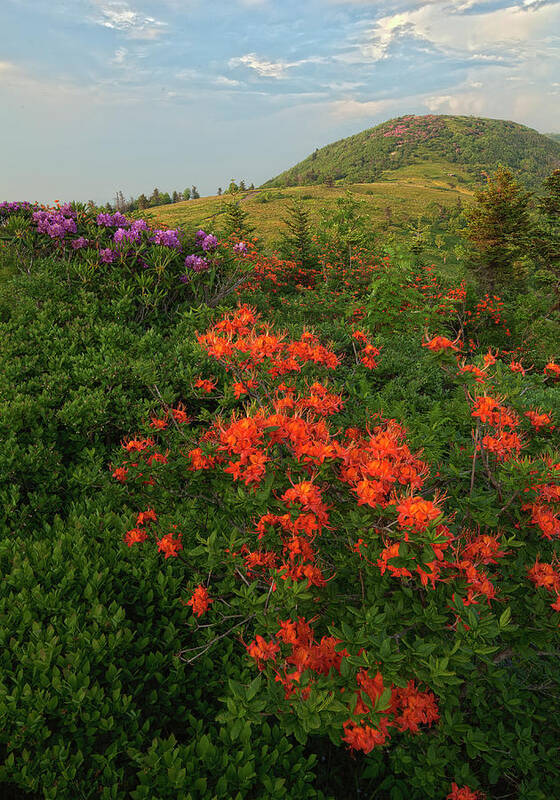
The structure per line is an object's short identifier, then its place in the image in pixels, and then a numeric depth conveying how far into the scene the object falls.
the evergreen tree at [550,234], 23.81
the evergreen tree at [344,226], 13.50
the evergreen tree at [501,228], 23.45
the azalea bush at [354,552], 1.70
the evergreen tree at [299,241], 13.98
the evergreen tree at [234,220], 17.94
